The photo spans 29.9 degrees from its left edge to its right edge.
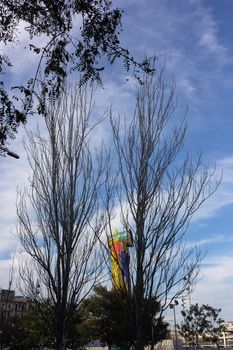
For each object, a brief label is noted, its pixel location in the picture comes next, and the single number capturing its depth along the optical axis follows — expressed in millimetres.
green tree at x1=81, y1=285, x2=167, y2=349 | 32656
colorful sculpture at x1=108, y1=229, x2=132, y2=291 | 8586
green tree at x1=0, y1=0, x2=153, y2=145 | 3781
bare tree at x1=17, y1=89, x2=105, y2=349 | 9680
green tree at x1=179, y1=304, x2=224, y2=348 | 49019
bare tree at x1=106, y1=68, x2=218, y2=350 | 8375
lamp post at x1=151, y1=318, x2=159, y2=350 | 9409
